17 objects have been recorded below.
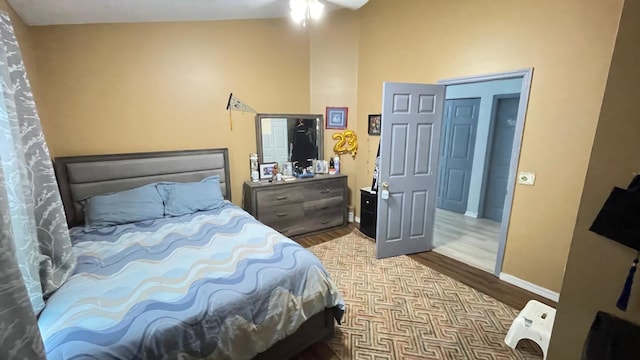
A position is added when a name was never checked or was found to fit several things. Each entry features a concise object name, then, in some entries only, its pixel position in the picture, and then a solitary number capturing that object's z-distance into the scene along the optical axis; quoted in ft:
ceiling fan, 8.99
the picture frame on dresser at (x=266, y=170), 12.14
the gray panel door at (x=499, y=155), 13.75
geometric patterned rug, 6.27
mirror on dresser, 12.29
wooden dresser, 11.27
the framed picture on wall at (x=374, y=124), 12.25
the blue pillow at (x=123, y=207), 8.18
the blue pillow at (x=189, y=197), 9.14
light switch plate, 8.16
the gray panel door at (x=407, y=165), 9.48
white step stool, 6.03
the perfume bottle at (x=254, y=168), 12.00
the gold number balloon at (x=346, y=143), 13.42
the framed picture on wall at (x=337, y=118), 13.35
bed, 4.16
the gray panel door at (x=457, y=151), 14.99
